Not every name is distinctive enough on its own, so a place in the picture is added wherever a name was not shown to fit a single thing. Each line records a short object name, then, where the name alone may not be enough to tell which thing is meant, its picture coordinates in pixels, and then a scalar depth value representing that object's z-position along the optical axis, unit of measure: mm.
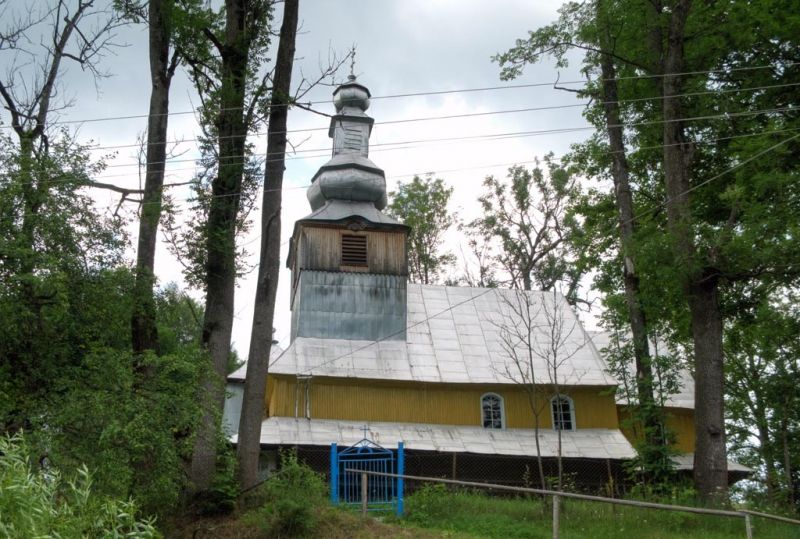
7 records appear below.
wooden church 21781
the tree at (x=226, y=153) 14531
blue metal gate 16422
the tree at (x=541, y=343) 23109
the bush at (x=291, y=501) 13031
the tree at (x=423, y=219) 37250
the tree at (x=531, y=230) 35406
